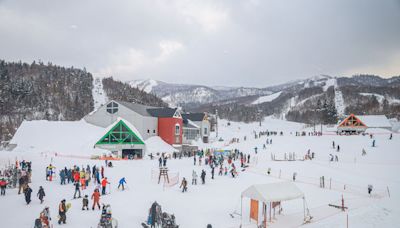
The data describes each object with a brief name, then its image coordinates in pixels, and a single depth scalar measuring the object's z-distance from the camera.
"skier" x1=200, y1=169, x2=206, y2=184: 21.58
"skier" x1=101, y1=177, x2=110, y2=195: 17.49
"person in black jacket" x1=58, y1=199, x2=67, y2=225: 12.76
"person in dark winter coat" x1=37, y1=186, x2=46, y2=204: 15.57
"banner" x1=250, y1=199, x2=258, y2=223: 14.41
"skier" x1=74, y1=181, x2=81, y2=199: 16.83
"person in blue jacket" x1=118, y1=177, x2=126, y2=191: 19.01
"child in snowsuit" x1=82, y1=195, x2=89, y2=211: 14.52
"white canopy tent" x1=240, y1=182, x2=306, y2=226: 13.80
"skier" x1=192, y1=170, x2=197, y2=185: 21.48
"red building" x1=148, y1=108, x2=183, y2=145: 47.96
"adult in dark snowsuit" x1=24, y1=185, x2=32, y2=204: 15.22
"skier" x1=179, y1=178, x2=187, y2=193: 19.09
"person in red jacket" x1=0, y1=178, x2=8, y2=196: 17.23
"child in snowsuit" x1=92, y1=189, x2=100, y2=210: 14.88
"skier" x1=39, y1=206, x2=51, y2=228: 11.91
